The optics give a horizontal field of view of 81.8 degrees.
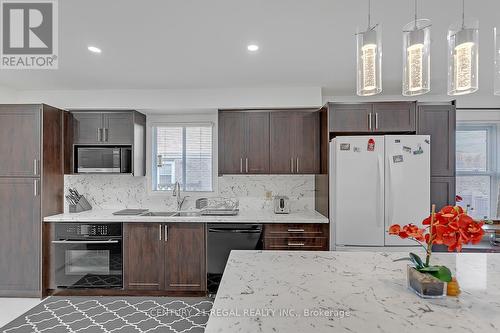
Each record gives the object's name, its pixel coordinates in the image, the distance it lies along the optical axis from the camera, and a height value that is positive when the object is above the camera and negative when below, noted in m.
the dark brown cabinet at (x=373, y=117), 3.34 +0.55
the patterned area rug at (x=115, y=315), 2.70 -1.54
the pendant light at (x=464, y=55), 1.19 +0.46
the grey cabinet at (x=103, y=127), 3.72 +0.48
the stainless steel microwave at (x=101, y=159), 3.67 +0.06
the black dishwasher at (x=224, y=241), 3.33 -0.89
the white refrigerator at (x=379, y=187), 3.04 -0.24
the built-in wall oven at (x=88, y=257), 3.34 -1.08
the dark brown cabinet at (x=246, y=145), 3.71 +0.25
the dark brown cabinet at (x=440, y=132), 3.34 +0.38
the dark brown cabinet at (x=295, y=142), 3.69 +0.29
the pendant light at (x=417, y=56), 1.24 +0.48
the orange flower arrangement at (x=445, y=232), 1.19 -0.29
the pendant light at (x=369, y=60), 1.29 +0.48
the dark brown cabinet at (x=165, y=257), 3.36 -1.08
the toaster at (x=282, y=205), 3.70 -0.52
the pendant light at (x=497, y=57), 1.23 +0.46
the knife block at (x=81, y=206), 3.76 -0.56
